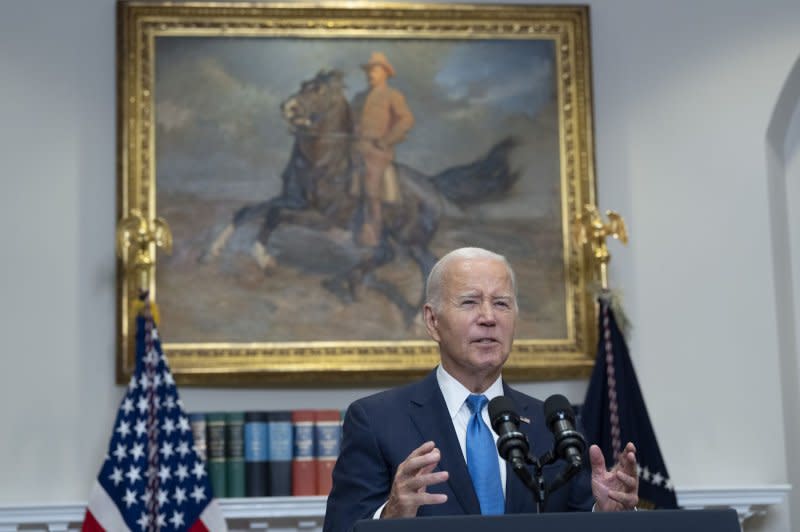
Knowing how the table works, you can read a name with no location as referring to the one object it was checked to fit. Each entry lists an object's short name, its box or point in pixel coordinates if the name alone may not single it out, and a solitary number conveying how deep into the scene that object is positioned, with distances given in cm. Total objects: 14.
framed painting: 688
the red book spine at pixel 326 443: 661
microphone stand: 300
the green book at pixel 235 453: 655
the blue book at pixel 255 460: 655
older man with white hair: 346
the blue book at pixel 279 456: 657
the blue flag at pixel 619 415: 654
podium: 269
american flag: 621
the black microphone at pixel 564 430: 304
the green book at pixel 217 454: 654
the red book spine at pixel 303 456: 658
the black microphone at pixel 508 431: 303
